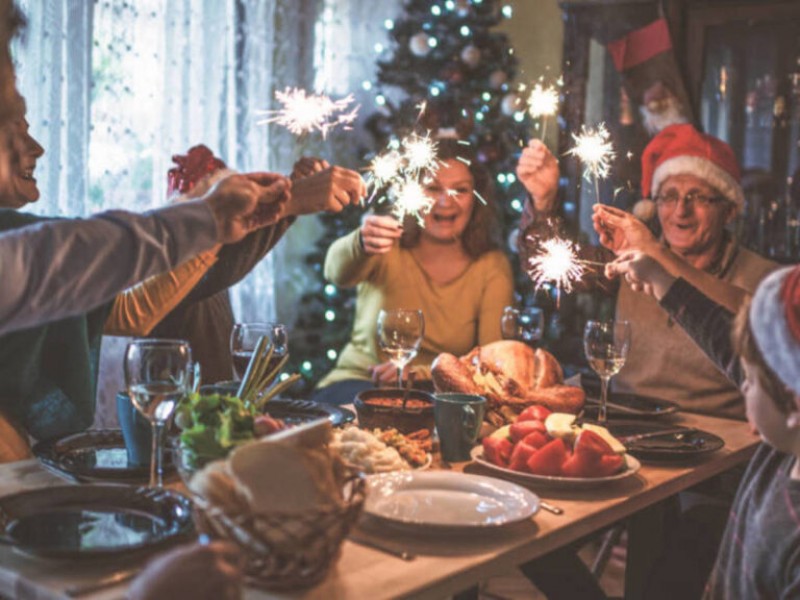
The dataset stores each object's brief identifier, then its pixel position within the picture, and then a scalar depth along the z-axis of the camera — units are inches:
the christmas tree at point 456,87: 179.2
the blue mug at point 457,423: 69.7
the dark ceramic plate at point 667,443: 72.8
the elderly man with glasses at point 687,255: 113.2
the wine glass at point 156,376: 57.8
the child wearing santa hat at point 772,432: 50.1
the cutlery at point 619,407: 88.6
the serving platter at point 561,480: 63.5
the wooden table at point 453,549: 47.0
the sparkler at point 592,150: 94.2
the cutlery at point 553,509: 59.6
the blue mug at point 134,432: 63.6
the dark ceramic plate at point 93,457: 61.8
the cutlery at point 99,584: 44.4
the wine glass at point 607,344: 81.0
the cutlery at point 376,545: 51.1
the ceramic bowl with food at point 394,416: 72.4
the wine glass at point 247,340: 74.6
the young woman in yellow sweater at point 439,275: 132.6
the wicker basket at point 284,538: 44.1
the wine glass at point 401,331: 80.0
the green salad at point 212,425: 52.4
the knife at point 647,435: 76.5
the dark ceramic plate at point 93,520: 48.3
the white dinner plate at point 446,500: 54.8
